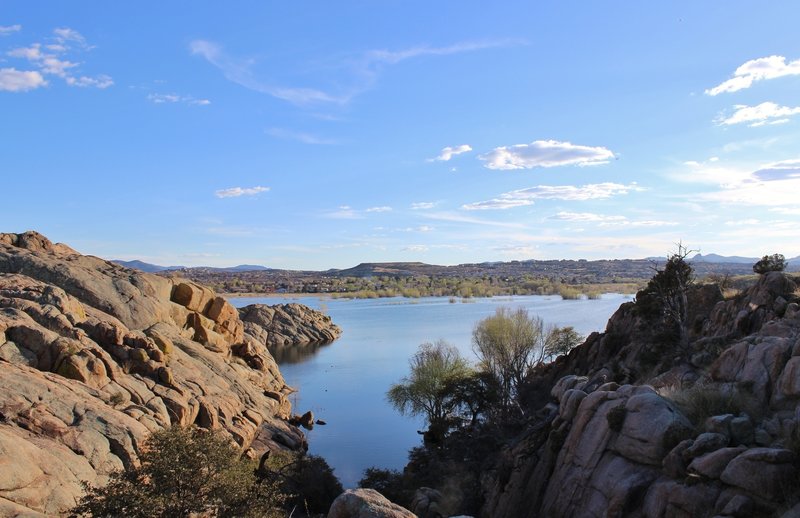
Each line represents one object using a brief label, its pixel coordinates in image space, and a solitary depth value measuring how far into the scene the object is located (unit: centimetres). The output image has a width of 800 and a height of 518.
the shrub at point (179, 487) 1316
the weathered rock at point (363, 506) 1172
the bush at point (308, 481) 2803
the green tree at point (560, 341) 5191
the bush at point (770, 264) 3001
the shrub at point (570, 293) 13938
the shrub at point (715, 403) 1376
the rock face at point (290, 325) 9400
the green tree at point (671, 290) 2888
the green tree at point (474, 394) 4150
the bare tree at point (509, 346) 4723
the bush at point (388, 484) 2813
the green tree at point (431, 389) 4316
